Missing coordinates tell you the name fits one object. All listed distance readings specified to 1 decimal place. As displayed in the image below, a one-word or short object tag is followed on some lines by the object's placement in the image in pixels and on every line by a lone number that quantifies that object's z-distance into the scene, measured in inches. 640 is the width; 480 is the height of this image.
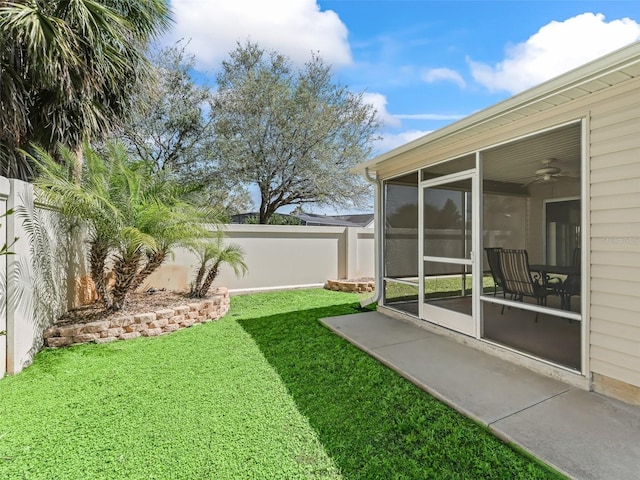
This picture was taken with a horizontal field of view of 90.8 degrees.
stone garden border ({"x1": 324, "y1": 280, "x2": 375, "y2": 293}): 338.6
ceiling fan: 157.4
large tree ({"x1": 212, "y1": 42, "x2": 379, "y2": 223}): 406.3
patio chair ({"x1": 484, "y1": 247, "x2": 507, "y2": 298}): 177.6
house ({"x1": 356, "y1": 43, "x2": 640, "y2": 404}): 103.9
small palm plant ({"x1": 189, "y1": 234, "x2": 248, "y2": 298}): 252.7
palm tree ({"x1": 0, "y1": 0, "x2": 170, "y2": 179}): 185.9
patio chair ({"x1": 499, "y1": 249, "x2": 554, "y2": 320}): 169.2
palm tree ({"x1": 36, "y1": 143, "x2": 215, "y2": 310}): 172.9
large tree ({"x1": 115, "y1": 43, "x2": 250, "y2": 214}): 414.6
